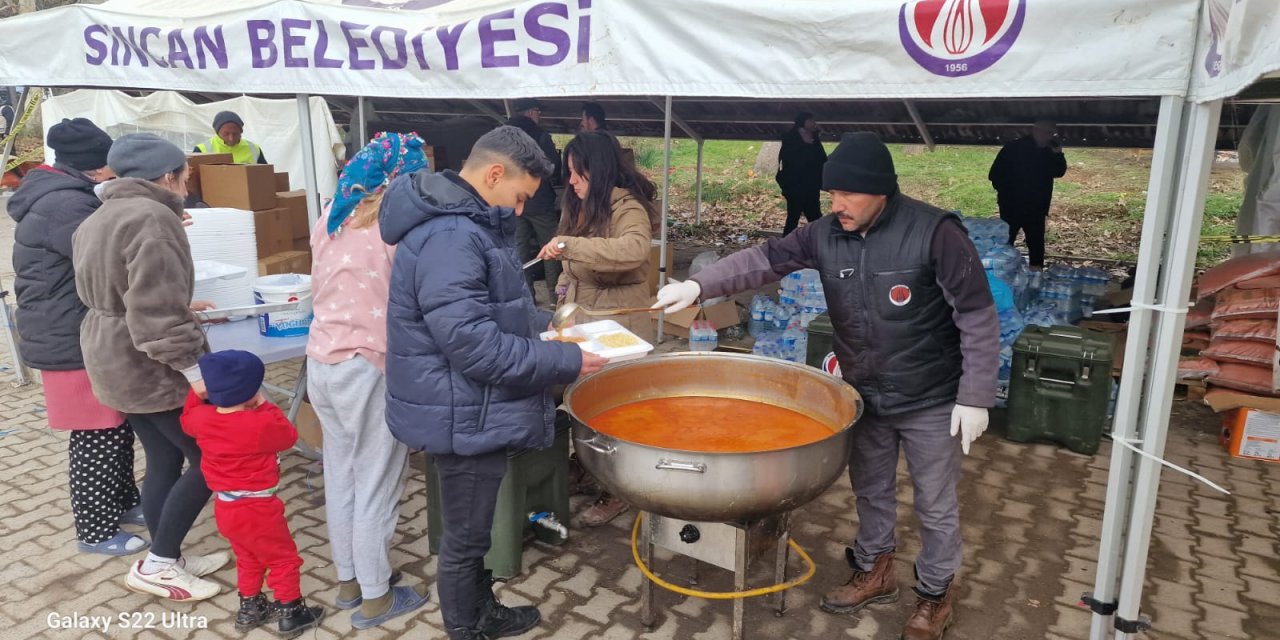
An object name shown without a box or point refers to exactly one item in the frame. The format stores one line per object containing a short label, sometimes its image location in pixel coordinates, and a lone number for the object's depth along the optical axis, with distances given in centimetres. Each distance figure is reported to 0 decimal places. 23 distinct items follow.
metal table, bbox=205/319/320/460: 379
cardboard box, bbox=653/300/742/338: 700
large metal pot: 234
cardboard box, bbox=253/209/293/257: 552
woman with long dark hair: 366
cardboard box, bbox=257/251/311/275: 529
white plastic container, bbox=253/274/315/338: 396
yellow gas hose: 282
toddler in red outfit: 284
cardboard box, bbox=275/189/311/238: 585
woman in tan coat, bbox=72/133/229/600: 293
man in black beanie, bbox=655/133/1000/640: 271
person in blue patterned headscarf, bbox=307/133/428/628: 280
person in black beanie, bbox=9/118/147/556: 331
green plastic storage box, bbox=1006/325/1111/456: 485
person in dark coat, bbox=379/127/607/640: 240
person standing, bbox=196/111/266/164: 732
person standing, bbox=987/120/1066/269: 838
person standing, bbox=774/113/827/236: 991
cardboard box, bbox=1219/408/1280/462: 446
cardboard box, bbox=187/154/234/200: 593
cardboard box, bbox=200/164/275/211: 555
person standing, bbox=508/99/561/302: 749
